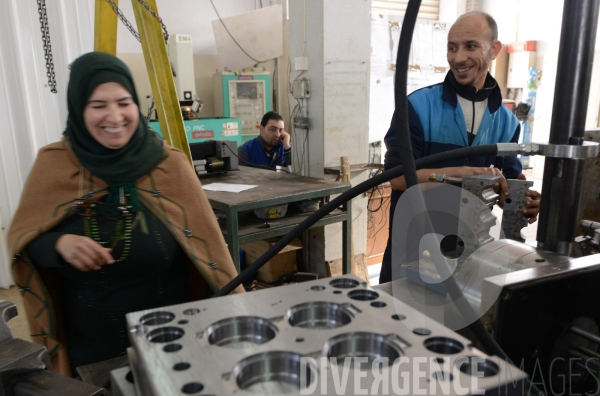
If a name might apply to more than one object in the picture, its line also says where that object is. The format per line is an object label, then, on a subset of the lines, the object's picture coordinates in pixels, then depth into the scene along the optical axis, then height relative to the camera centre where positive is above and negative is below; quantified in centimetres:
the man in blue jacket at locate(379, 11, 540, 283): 127 -7
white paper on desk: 221 -46
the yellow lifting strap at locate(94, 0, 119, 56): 163 +21
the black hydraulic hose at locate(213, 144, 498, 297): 60 -14
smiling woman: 110 -31
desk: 196 -47
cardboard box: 265 -97
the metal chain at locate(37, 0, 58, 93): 132 +13
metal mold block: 35 -21
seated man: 313 -39
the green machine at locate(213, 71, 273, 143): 351 -6
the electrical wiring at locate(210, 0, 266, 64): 380 +36
